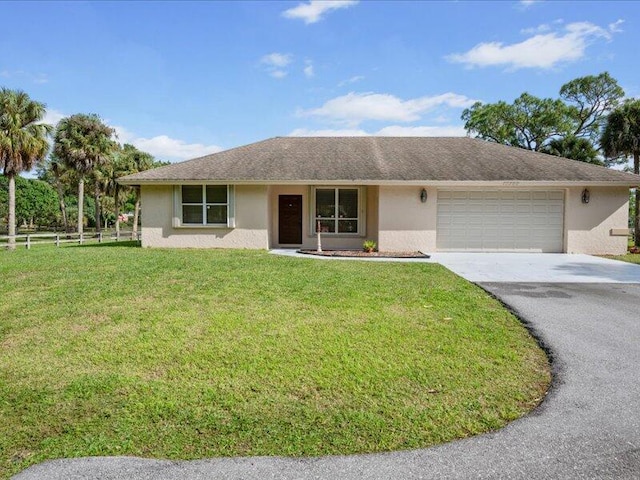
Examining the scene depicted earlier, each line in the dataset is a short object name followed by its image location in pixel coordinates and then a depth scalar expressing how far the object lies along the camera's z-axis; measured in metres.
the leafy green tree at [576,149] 24.86
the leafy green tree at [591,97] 31.02
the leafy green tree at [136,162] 32.91
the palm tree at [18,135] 19.59
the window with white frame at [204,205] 14.07
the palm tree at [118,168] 31.95
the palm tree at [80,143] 28.19
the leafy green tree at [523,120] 32.19
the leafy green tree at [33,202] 50.78
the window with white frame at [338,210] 14.72
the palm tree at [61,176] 35.78
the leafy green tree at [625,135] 19.67
